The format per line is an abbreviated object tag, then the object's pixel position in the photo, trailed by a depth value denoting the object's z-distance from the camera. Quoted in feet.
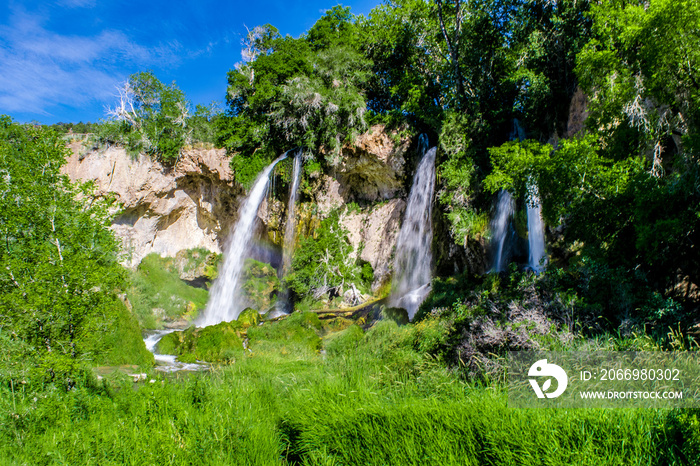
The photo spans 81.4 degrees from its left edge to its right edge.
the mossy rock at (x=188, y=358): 44.32
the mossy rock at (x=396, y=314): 46.75
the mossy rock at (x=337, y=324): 51.89
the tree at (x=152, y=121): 91.04
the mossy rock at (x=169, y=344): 51.37
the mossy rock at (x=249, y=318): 58.80
